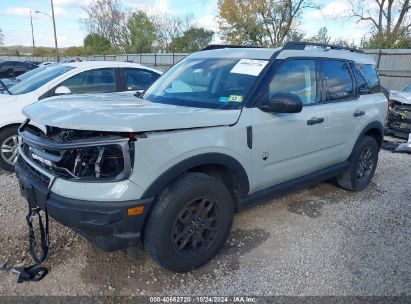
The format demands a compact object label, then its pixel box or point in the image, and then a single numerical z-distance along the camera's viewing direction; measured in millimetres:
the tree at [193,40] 46000
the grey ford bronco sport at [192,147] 2324
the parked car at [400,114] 7914
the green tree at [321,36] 31570
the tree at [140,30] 53781
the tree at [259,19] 35125
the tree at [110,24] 56125
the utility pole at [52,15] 35000
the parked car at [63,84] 4914
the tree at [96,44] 55222
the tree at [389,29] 19766
